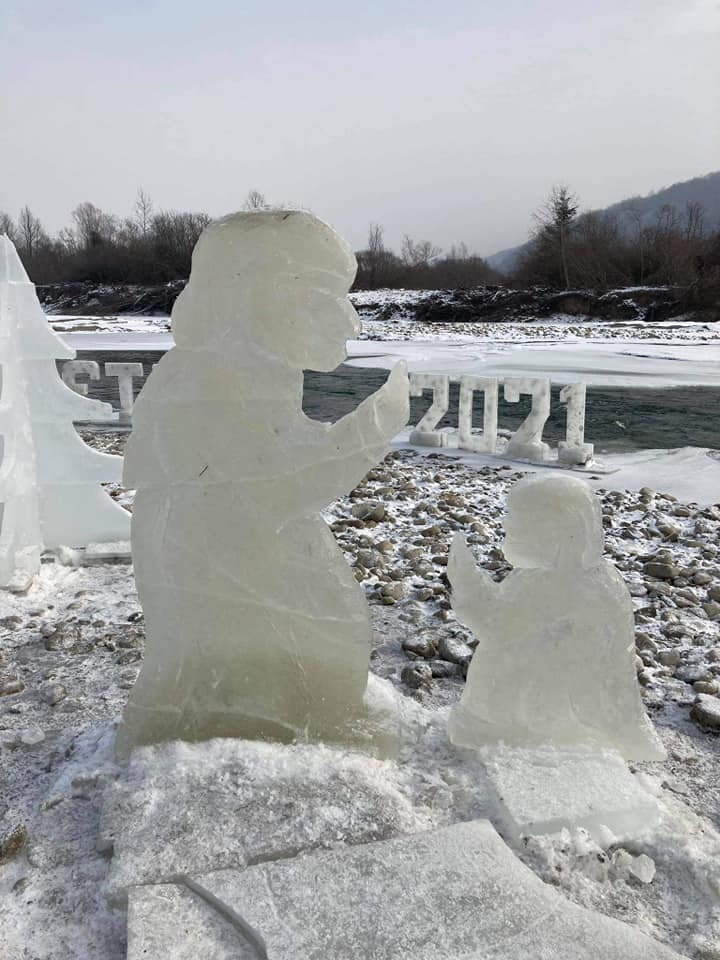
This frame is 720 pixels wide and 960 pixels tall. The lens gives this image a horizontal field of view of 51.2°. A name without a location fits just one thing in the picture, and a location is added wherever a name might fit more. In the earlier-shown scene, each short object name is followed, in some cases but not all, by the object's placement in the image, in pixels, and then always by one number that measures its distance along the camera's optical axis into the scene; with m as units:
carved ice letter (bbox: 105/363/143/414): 8.98
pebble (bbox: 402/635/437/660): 3.40
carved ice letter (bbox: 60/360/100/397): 8.51
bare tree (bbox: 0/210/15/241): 53.91
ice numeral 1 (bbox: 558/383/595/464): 7.08
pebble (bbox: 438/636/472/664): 3.34
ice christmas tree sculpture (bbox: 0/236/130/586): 4.06
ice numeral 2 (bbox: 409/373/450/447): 7.97
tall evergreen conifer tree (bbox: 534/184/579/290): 40.00
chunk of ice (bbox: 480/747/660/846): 2.12
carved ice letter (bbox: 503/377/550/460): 7.32
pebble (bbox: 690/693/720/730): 2.84
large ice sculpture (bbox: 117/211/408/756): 2.25
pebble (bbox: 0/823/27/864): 2.05
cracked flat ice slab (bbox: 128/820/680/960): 1.65
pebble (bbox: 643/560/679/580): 4.27
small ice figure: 2.36
